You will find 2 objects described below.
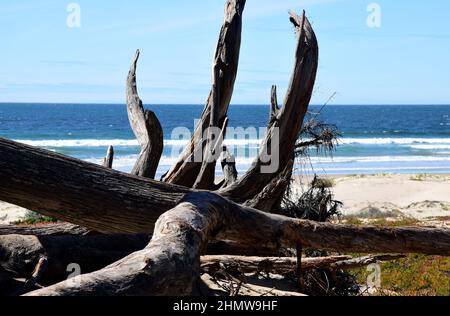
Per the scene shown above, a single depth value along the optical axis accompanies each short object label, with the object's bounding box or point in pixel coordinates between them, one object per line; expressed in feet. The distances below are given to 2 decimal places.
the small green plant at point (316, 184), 28.27
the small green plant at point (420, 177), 77.92
